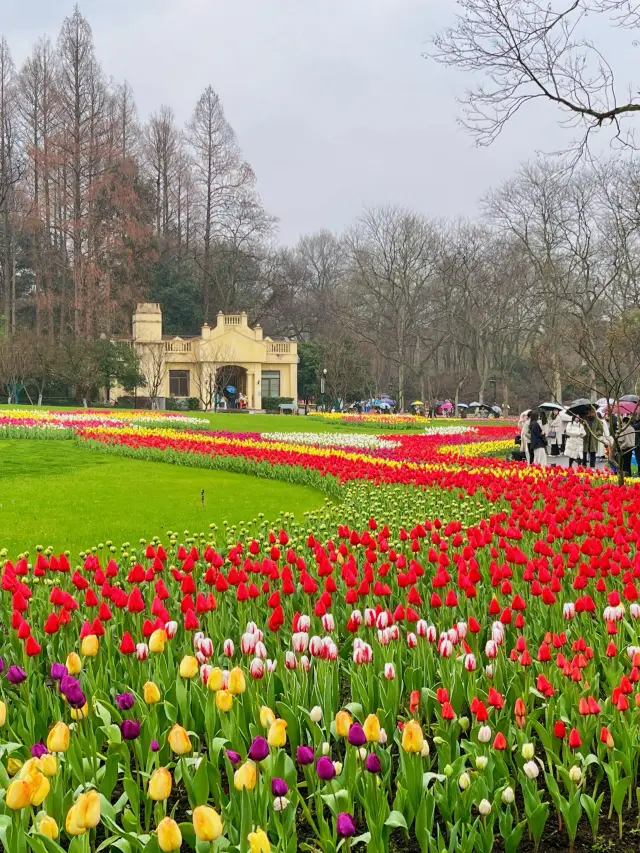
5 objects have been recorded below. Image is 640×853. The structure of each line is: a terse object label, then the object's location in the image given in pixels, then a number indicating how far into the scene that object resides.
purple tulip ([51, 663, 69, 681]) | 3.04
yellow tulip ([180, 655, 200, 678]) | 2.79
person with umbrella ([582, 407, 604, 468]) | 16.50
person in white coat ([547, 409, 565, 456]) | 20.03
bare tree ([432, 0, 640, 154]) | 10.84
